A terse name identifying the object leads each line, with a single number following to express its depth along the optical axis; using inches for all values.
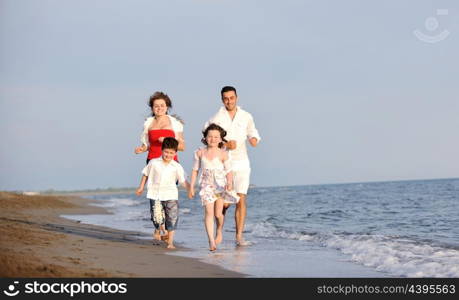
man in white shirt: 703.7
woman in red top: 711.7
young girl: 661.9
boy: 676.7
